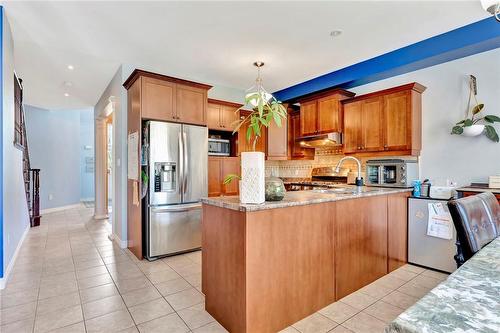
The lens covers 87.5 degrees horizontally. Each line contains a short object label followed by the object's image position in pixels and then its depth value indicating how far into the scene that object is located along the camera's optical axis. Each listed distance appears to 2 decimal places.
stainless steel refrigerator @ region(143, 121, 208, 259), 3.38
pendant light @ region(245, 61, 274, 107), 3.99
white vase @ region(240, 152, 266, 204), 1.87
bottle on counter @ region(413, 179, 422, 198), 3.24
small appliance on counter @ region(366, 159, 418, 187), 3.34
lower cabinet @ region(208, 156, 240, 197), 4.45
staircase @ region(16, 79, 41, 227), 5.18
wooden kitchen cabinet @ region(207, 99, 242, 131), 4.54
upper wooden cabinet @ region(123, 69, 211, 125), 3.39
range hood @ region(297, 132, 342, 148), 4.29
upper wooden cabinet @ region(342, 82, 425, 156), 3.46
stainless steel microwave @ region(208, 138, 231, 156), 4.55
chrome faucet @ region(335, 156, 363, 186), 3.06
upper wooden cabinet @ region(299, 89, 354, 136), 4.31
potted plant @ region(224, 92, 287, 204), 1.87
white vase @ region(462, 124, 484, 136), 3.01
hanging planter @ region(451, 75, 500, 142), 2.94
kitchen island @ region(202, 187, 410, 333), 1.75
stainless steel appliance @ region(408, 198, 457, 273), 2.95
